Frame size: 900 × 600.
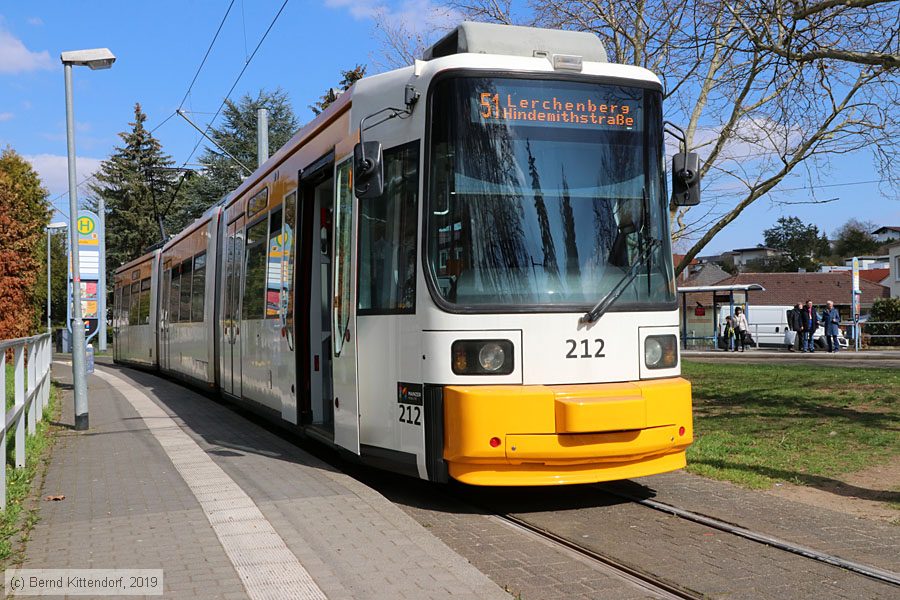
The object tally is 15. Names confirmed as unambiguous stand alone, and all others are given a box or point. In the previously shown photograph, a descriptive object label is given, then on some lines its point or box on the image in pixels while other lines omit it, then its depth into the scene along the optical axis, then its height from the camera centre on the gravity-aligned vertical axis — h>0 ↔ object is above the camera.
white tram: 6.61 +0.34
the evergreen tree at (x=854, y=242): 117.50 +8.80
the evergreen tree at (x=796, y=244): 116.75 +8.93
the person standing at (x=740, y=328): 34.17 -0.68
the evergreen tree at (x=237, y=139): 51.78 +10.43
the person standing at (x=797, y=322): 31.95 -0.45
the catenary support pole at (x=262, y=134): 20.48 +4.31
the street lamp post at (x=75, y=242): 11.95 +1.11
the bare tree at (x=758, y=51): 11.25 +3.52
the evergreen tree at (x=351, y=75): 40.25 +10.78
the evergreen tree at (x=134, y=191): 66.50 +9.51
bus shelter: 35.50 +0.47
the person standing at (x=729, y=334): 34.94 -0.92
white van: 35.91 -0.77
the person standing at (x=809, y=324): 31.83 -0.53
